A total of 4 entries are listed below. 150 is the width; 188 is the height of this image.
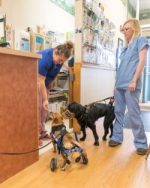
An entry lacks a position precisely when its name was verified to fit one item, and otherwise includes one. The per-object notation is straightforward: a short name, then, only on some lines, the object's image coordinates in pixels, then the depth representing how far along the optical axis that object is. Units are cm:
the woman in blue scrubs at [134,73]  191
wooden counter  140
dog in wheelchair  161
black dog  216
